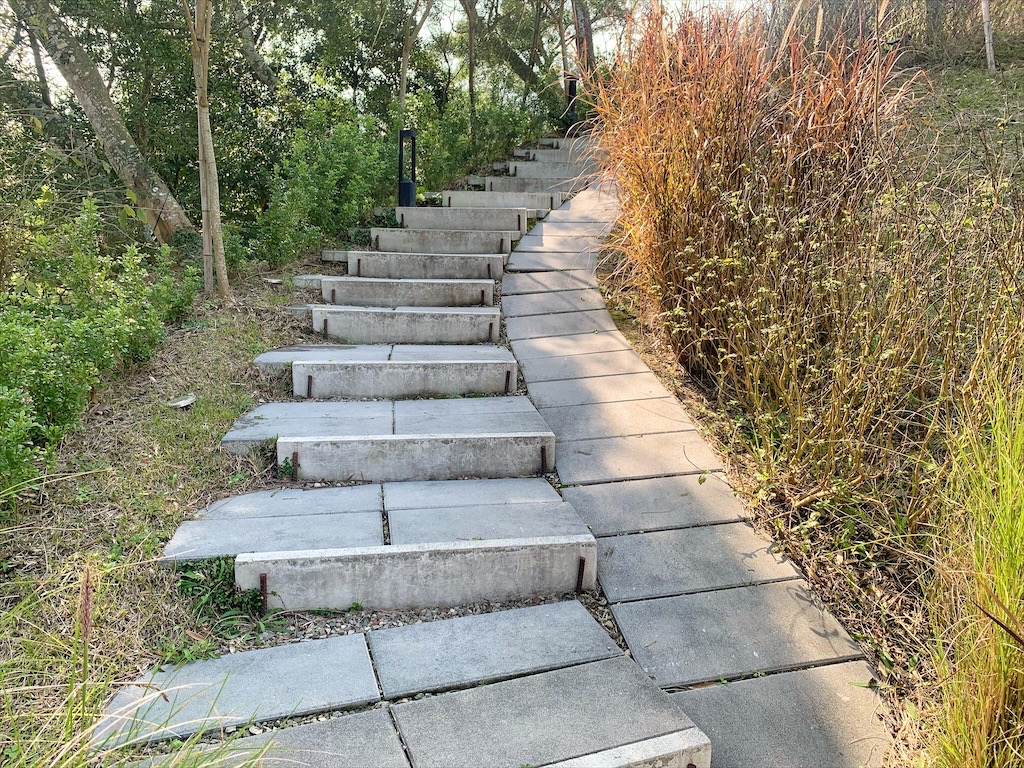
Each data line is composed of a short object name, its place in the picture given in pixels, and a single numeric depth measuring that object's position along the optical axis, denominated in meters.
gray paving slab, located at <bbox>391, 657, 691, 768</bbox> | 1.66
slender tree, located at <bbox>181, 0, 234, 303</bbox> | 4.00
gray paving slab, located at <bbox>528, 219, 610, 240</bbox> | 5.44
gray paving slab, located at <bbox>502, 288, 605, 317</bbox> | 4.46
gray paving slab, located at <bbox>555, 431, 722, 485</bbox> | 2.89
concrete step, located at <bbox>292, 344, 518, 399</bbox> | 3.55
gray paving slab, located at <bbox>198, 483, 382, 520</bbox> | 2.52
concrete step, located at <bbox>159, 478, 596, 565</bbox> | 2.29
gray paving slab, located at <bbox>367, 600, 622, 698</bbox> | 1.91
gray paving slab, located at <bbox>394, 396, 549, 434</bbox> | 3.11
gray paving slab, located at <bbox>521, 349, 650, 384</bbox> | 3.70
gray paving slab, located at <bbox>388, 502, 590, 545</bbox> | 2.39
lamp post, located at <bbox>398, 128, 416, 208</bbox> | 5.84
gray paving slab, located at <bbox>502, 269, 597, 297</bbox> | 4.74
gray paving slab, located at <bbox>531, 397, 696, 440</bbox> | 3.18
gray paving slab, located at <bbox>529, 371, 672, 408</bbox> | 3.46
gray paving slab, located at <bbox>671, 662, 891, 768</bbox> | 1.75
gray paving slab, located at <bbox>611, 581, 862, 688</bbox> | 2.02
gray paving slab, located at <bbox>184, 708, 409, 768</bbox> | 1.60
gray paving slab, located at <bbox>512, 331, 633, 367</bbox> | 3.94
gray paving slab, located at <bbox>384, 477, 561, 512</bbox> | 2.65
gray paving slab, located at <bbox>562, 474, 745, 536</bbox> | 2.61
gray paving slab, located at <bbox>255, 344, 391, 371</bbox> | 3.62
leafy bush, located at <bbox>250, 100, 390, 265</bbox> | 4.95
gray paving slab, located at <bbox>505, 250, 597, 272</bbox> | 5.01
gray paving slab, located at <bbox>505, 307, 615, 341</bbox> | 4.20
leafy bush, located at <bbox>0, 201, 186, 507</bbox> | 2.38
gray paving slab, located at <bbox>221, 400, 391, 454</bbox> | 2.93
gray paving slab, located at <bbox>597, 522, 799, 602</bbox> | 2.33
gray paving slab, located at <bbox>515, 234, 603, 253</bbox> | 5.28
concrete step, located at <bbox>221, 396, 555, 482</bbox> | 2.85
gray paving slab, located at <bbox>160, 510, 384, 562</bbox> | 2.23
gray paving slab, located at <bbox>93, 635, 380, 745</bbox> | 1.71
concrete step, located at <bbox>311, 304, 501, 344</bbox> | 4.23
